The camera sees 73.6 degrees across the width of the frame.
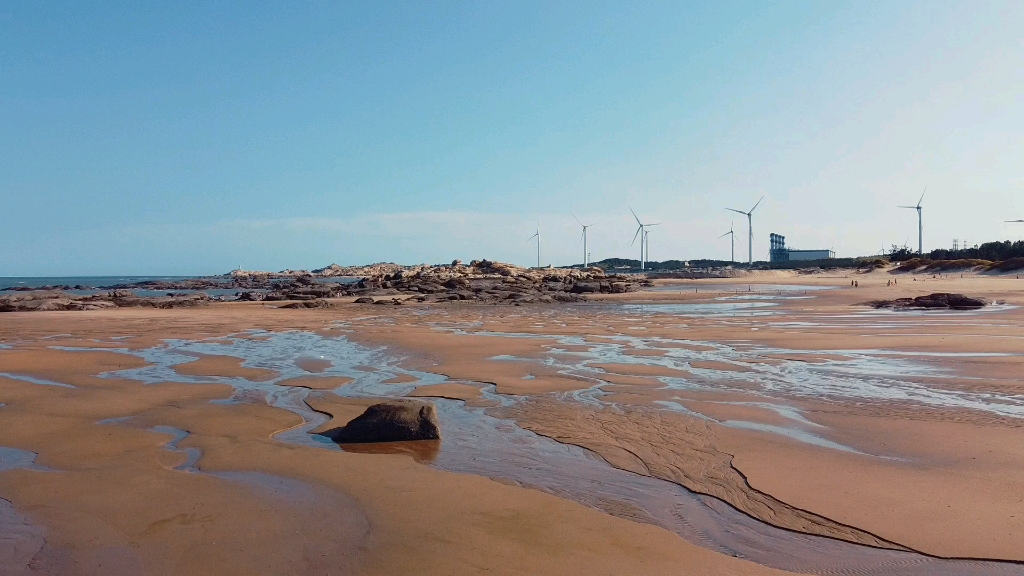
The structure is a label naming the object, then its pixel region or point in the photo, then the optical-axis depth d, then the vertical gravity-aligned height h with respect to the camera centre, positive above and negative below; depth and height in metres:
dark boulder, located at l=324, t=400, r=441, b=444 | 6.82 -1.52
